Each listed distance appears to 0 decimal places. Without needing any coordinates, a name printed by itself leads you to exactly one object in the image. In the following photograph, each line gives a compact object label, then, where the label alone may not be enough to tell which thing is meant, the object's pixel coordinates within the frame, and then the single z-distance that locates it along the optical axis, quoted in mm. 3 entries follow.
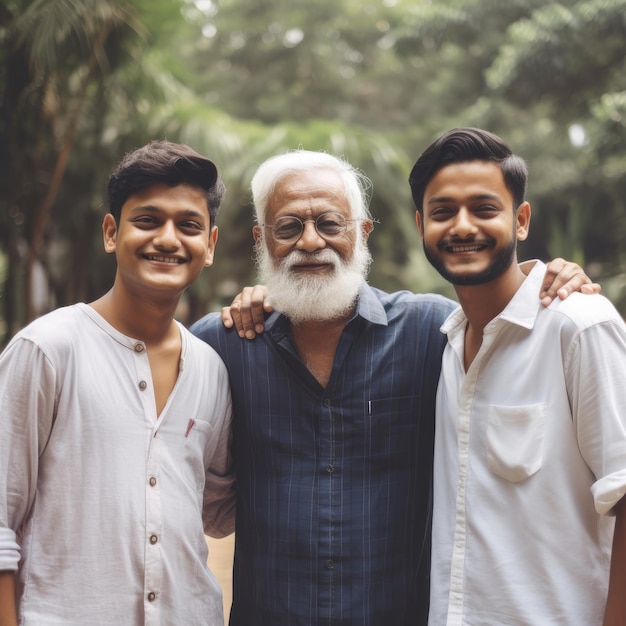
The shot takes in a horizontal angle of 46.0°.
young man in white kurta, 1867
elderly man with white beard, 2250
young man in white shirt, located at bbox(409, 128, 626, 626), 1802
